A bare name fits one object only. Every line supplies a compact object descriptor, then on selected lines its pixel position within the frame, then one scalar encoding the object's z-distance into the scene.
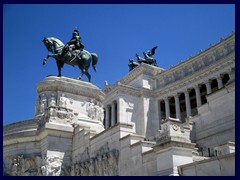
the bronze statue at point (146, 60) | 70.12
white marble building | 15.21
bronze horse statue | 30.44
